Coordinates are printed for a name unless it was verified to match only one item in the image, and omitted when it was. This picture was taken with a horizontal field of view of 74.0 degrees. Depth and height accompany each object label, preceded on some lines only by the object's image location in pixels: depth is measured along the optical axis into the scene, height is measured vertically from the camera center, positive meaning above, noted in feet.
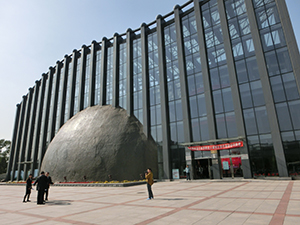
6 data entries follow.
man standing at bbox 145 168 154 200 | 37.93 -2.70
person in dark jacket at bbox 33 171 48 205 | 38.96 -2.98
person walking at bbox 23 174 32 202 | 42.39 -2.76
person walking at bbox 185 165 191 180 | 82.27 -2.97
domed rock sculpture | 90.17 +8.62
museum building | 71.46 +34.73
